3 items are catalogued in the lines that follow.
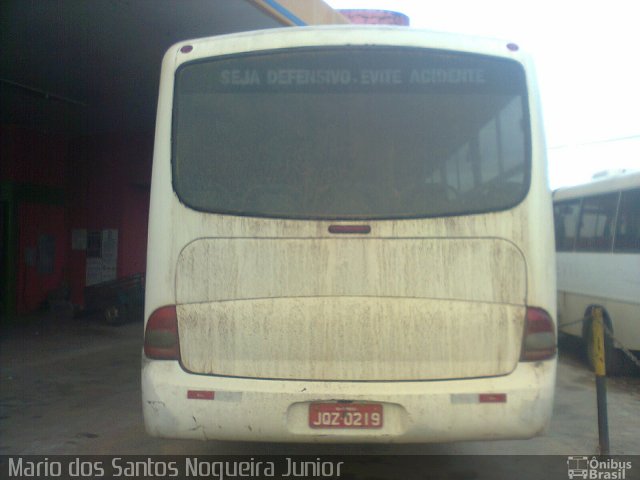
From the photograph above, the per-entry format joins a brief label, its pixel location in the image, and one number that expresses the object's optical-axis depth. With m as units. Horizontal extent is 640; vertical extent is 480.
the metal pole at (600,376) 5.92
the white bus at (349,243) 4.20
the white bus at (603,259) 9.66
